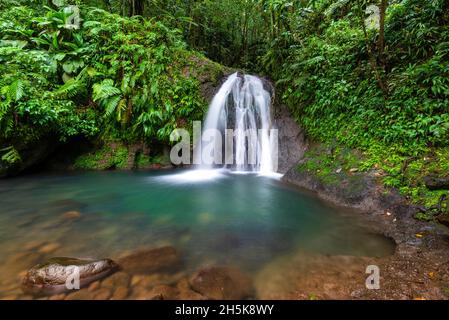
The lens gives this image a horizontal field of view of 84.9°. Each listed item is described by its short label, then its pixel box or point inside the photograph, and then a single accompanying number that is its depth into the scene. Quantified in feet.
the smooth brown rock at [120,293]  7.20
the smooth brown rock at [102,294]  7.16
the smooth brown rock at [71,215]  13.35
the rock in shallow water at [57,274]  7.43
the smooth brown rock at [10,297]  7.14
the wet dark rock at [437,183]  11.61
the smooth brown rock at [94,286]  7.41
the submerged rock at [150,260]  8.64
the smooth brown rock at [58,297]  7.06
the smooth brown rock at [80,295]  7.10
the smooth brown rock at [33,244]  10.09
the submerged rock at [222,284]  7.33
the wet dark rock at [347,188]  14.16
